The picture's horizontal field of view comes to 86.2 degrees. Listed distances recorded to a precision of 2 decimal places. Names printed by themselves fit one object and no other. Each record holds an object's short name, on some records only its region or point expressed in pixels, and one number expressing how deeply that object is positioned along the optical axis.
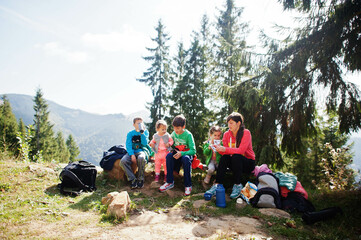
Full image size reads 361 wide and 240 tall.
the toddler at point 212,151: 4.62
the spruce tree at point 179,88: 15.46
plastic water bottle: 3.47
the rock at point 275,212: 3.06
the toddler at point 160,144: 4.70
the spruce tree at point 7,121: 25.62
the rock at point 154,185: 4.50
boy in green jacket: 4.24
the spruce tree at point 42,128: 28.17
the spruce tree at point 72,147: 44.16
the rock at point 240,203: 3.39
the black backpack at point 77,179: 4.30
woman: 3.95
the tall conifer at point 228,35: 12.88
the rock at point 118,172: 5.08
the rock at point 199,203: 3.46
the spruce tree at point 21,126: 31.96
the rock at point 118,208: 2.84
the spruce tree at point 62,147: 40.00
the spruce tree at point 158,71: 16.70
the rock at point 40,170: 4.79
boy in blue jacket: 4.62
